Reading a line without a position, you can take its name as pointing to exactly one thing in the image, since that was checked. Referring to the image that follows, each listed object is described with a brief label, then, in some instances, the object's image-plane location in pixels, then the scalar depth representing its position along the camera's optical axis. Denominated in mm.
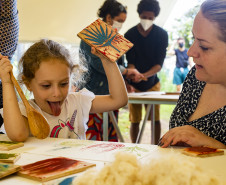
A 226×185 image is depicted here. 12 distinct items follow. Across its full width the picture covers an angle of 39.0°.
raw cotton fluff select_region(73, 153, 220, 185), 404
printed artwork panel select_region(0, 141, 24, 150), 1003
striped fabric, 1361
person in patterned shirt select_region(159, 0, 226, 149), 1002
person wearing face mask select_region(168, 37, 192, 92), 6754
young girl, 1219
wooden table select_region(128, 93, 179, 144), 2402
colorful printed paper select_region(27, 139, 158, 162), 888
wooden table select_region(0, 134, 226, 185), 753
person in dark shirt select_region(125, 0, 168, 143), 2957
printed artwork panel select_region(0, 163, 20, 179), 697
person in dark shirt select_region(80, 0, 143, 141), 2252
